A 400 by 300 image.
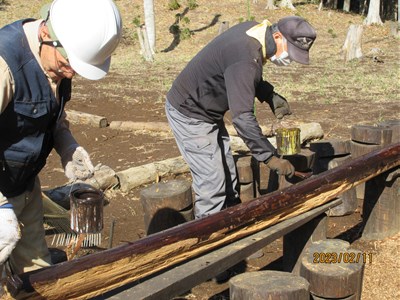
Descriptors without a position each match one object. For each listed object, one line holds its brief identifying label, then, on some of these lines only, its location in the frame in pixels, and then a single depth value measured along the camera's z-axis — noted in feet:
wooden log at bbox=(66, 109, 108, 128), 28.58
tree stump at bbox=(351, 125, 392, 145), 17.71
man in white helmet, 8.61
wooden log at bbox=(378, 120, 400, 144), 18.22
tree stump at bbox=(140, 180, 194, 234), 14.44
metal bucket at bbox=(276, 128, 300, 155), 14.97
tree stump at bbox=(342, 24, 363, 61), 56.18
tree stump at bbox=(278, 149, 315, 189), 16.20
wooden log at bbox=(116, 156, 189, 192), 19.94
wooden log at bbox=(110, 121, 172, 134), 27.71
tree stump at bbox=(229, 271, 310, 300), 9.25
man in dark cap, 12.89
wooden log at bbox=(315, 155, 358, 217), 18.04
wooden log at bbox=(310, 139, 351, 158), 18.22
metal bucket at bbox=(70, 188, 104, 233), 9.61
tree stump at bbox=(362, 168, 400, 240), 16.05
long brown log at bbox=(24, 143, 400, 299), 8.59
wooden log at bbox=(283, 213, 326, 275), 13.14
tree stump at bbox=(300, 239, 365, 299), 10.61
